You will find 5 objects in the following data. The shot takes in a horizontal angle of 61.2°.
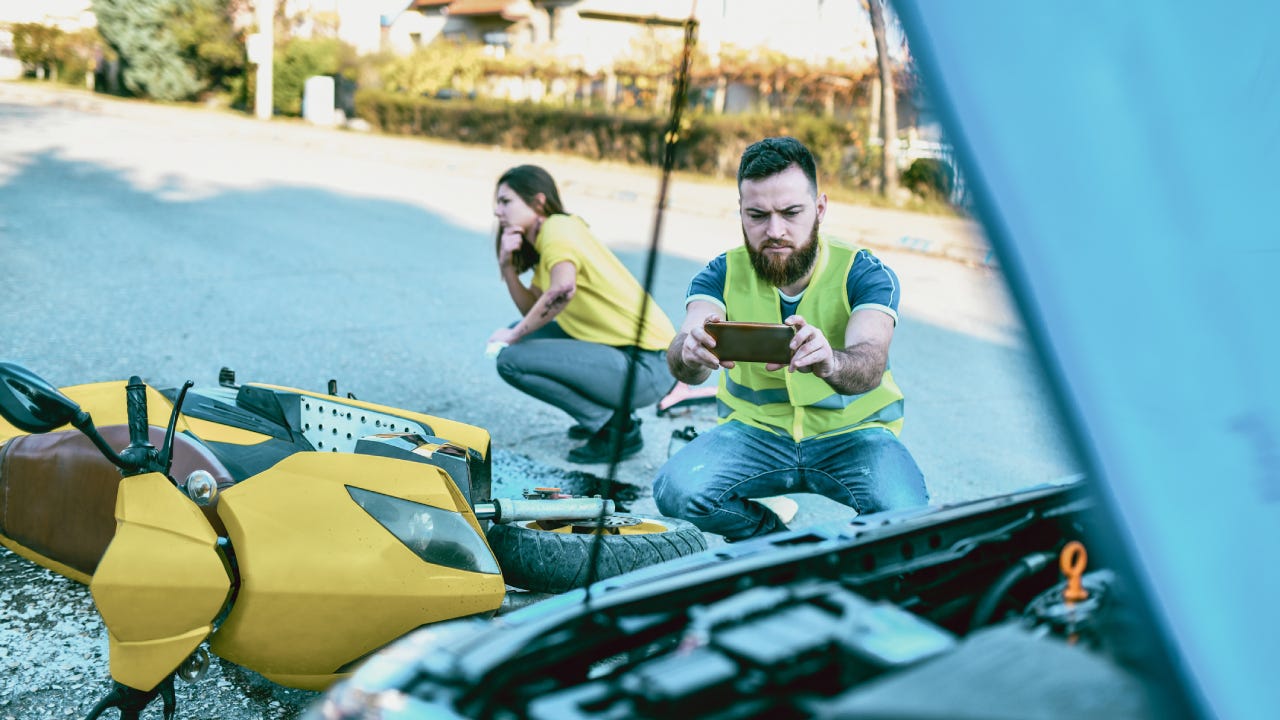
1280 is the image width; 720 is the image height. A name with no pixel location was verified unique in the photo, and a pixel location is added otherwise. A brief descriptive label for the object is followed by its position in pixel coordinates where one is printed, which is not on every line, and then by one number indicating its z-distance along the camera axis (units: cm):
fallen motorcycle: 201
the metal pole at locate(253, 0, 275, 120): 2355
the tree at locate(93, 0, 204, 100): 2645
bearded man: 304
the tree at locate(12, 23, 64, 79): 3086
